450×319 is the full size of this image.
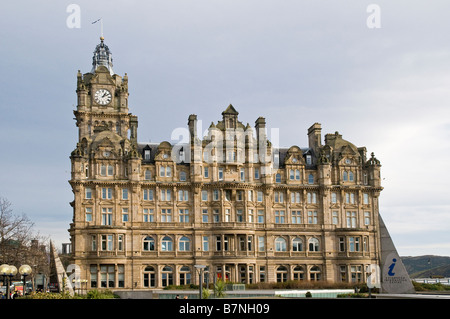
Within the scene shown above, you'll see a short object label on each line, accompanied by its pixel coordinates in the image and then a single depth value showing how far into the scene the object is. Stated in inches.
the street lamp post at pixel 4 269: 1444.4
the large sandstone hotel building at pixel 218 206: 3112.7
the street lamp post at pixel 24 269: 1491.1
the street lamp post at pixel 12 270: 1460.6
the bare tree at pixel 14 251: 2242.9
